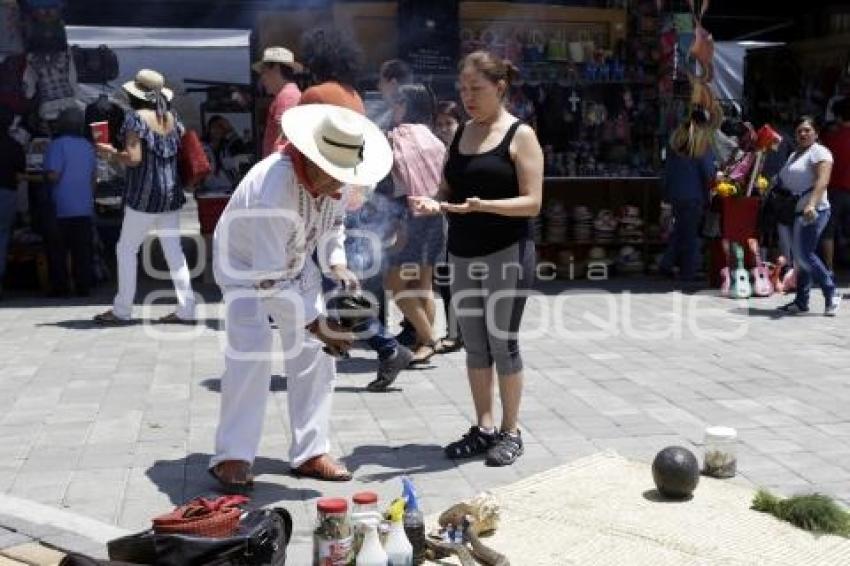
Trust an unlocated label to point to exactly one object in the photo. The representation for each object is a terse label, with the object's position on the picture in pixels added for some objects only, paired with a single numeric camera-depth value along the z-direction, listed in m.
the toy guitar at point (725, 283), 9.88
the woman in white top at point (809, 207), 8.55
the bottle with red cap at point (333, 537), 3.43
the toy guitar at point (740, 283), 9.74
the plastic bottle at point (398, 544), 3.45
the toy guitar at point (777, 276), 9.98
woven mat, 3.69
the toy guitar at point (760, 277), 9.77
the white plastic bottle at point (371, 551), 3.38
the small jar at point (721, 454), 4.57
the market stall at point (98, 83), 10.55
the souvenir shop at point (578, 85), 11.16
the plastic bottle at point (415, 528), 3.62
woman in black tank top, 4.52
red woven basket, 3.36
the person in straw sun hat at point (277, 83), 6.63
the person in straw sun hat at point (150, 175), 7.93
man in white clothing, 4.11
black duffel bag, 3.29
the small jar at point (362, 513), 3.46
